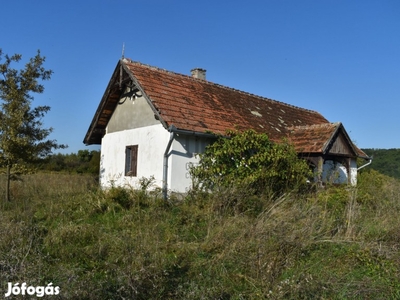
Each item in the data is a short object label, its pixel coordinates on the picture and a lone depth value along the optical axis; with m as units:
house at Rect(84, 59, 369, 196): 12.46
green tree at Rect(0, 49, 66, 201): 11.98
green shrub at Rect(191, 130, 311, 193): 11.25
